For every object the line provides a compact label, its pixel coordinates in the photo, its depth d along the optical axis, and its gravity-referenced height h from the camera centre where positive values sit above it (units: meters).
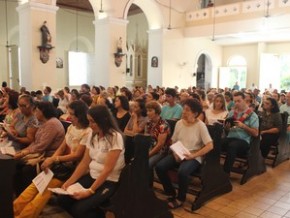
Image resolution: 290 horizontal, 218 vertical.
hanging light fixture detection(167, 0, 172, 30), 14.43 +2.55
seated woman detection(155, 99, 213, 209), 3.53 -0.85
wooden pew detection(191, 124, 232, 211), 3.62 -1.22
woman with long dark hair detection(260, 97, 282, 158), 5.15 -0.84
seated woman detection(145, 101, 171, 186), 3.74 -0.72
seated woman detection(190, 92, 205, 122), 6.08 -0.42
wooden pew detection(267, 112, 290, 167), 5.24 -1.23
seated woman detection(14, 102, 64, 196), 3.39 -0.82
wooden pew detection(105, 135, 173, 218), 2.75 -1.06
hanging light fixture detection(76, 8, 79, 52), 16.56 +2.43
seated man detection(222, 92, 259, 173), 4.35 -0.79
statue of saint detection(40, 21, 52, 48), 10.03 +1.17
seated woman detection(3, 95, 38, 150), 3.80 -0.69
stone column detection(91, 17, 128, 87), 12.05 +0.94
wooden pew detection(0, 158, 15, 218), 2.35 -0.87
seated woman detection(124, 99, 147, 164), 4.17 -0.62
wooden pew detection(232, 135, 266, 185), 4.46 -1.30
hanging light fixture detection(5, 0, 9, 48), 13.68 +2.23
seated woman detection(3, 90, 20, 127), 4.29 -0.49
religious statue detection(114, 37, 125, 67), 12.22 +0.73
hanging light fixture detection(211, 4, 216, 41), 14.27 +2.17
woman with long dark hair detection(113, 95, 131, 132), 4.82 -0.59
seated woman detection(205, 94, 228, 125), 5.16 -0.60
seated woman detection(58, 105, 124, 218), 2.67 -0.86
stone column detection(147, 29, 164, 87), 14.27 +0.85
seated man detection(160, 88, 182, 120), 5.20 -0.58
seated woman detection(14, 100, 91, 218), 2.84 -0.85
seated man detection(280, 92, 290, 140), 6.28 -0.63
